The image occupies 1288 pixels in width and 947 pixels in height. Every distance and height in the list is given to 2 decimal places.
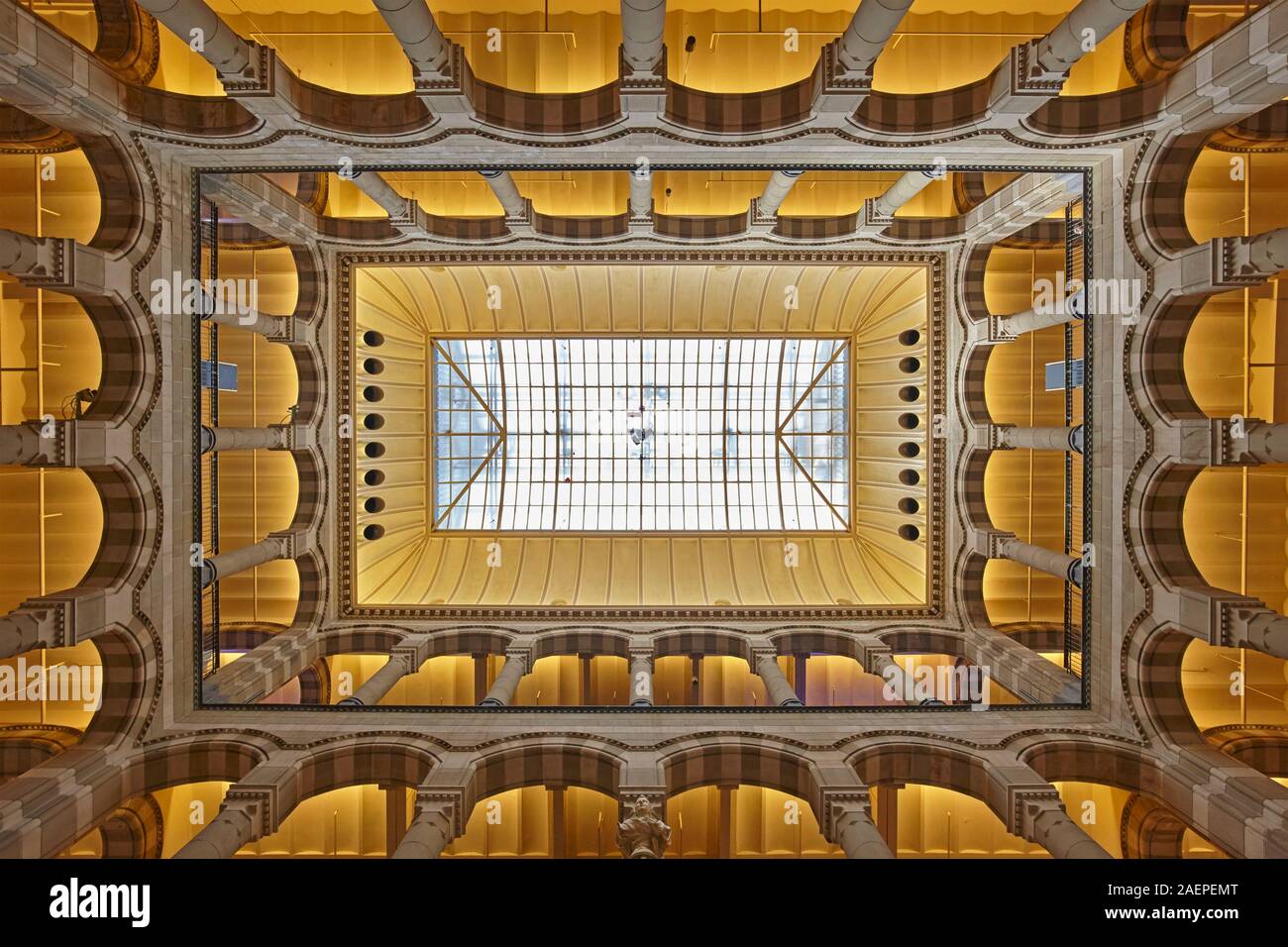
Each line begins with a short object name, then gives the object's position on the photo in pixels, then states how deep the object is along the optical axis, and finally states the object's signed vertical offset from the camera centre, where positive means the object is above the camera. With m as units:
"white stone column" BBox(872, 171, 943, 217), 16.23 +7.14
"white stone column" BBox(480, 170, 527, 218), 16.50 +7.22
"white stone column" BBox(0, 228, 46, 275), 11.30 +3.77
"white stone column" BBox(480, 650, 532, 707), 16.53 -5.46
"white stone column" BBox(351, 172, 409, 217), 16.59 +7.26
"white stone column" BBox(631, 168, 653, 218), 16.91 +7.30
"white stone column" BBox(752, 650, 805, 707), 16.16 -5.39
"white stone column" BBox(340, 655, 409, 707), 16.45 -5.50
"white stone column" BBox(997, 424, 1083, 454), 16.02 +0.86
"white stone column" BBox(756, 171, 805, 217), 16.44 +7.16
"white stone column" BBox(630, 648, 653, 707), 16.86 -5.41
